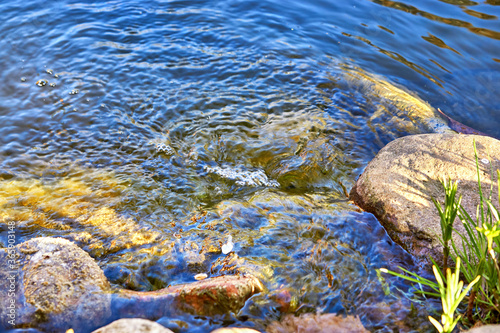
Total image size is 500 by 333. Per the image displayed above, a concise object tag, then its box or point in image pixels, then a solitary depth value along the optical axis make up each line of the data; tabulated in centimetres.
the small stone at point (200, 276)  335
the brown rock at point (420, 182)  359
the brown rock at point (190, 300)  294
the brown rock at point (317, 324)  297
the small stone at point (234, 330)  273
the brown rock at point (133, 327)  242
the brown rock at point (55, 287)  284
